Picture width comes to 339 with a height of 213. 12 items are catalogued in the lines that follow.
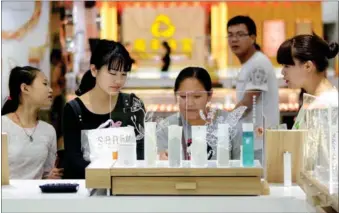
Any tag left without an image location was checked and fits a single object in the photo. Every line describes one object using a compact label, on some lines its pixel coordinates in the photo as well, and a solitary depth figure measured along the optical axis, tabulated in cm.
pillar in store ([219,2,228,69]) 511
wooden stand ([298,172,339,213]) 177
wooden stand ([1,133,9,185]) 246
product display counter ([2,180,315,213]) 215
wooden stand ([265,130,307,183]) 247
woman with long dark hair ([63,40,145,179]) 306
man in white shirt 386
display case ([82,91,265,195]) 218
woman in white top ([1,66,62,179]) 333
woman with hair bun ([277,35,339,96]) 286
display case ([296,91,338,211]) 177
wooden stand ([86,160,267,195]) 217
